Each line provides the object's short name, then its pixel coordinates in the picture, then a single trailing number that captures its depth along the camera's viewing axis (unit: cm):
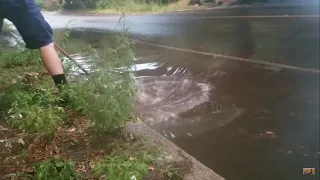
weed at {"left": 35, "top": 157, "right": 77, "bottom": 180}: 172
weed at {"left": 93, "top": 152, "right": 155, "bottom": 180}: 174
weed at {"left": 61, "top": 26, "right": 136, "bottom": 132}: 213
